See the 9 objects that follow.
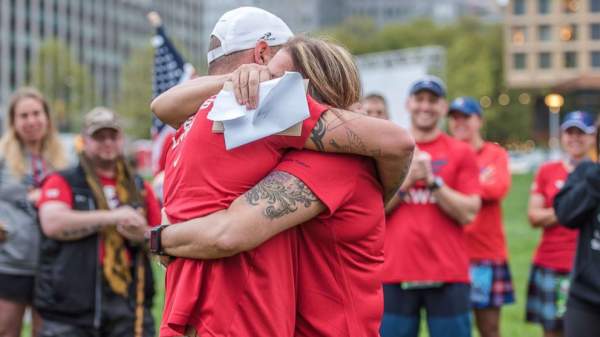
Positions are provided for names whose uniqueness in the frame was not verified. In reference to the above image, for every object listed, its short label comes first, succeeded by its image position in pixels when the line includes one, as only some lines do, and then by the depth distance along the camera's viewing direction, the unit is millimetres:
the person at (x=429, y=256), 9335
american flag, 14155
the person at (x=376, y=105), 10613
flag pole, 15320
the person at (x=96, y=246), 8898
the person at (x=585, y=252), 7706
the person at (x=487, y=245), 12023
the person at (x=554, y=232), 11665
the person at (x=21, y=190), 10010
